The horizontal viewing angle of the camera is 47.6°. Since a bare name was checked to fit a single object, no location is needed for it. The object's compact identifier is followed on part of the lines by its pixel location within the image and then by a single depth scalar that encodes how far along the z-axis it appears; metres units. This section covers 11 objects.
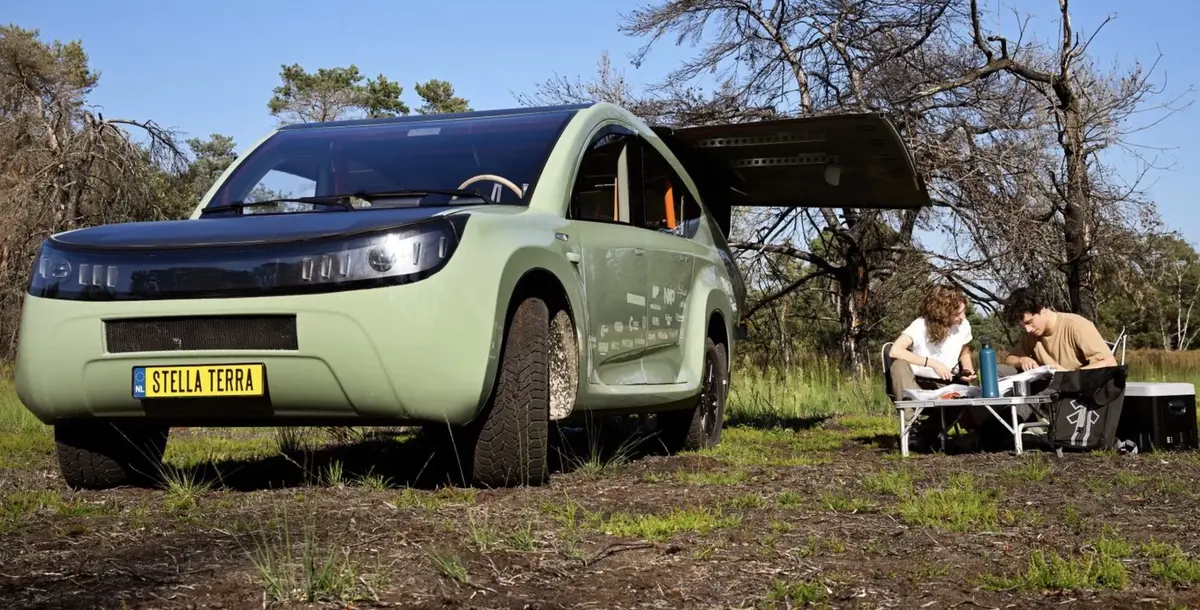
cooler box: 7.58
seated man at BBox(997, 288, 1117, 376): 8.20
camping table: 7.54
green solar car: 4.97
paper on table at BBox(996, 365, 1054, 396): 7.83
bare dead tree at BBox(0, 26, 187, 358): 17.16
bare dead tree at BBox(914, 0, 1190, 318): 15.09
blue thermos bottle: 7.61
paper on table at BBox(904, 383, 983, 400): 7.93
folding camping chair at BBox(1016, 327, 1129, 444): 7.74
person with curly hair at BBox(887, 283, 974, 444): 8.41
